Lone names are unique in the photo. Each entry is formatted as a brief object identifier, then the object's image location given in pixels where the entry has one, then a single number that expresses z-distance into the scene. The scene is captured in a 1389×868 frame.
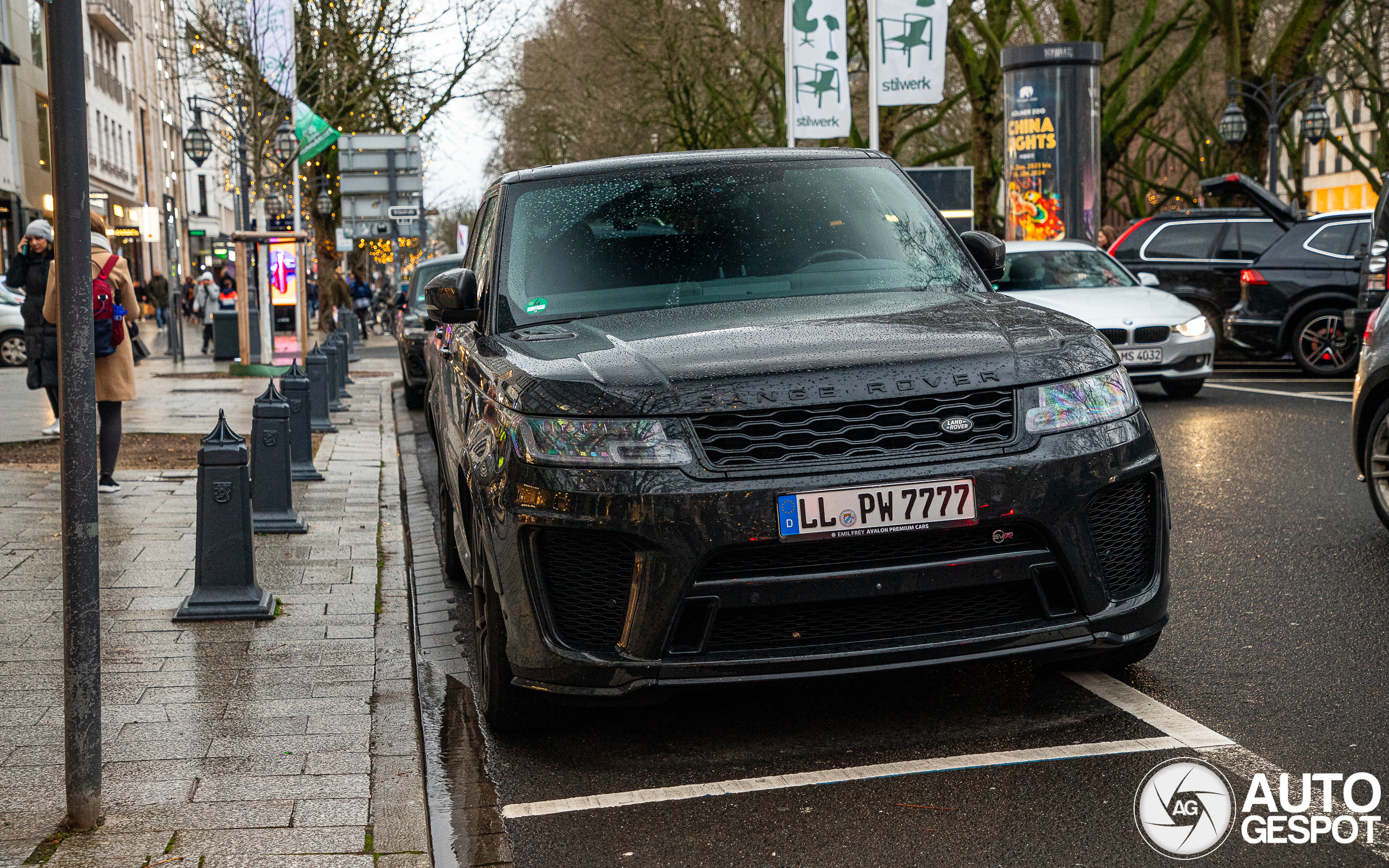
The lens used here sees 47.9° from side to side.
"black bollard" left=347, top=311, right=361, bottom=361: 31.32
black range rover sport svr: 4.02
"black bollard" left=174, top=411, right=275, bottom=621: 6.27
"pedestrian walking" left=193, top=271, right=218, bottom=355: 32.41
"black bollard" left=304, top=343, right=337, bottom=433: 14.23
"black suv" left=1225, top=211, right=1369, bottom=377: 16.81
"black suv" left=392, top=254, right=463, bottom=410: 17.09
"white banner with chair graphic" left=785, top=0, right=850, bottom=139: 20.95
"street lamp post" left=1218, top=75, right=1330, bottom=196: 26.91
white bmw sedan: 14.67
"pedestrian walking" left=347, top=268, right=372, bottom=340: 43.19
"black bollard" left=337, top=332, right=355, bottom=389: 18.83
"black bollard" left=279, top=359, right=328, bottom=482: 10.68
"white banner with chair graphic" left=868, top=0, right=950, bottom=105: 20.00
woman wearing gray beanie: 10.55
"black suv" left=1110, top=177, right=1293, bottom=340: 19.12
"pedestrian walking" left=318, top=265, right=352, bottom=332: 35.94
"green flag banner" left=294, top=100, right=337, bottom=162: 22.73
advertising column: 21.88
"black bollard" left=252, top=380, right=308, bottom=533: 8.06
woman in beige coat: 9.66
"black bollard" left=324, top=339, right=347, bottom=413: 16.47
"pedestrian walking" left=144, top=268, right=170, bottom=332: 43.62
